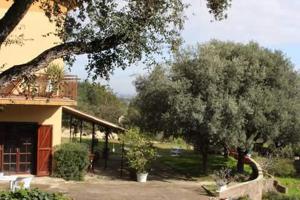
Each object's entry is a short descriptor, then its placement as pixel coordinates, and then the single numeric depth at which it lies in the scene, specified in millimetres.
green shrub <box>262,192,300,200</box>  21656
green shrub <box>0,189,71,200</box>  13379
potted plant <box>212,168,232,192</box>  21594
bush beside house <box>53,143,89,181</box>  24422
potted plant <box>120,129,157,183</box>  25109
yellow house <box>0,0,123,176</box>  23875
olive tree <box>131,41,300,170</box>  25766
